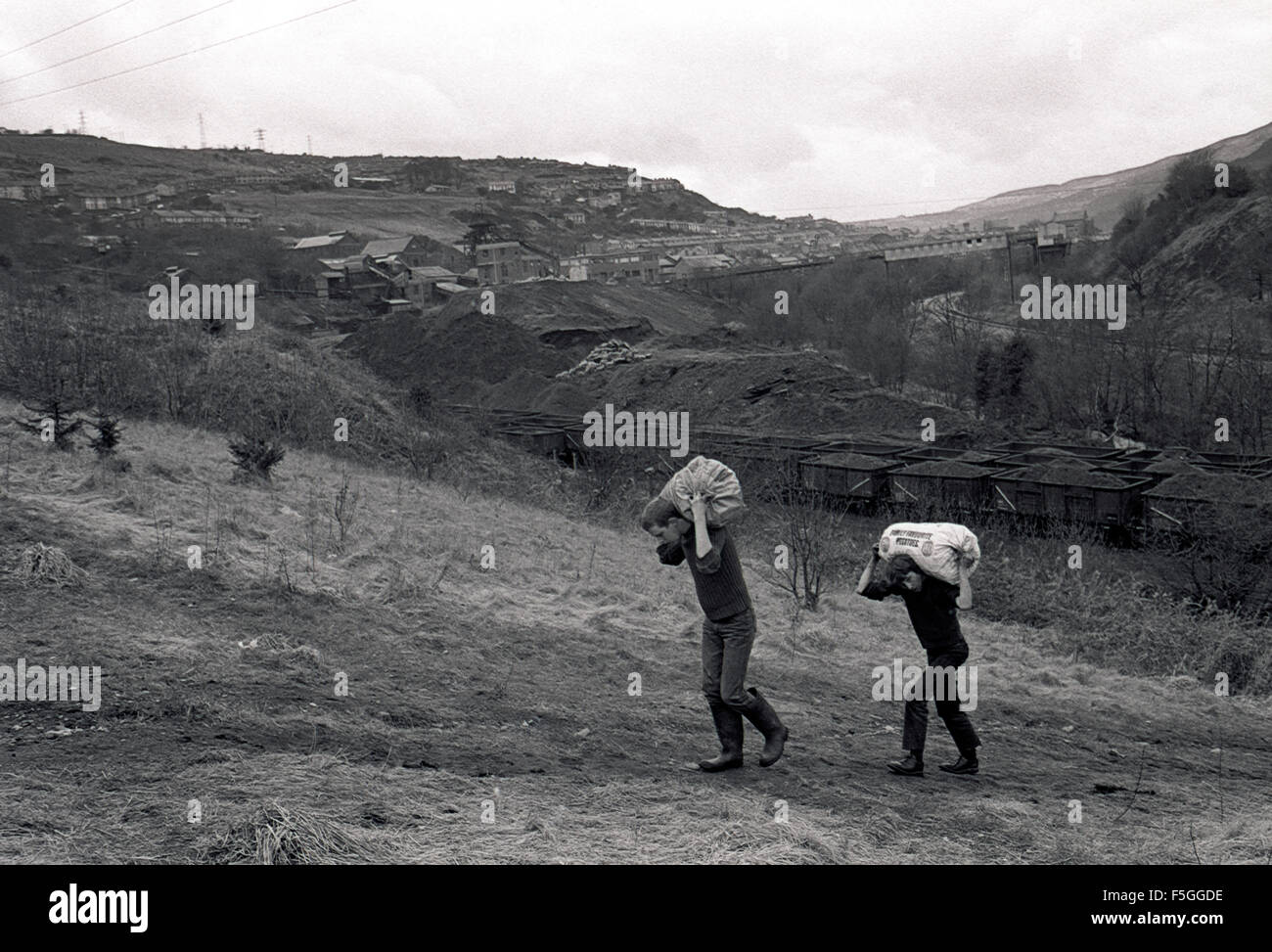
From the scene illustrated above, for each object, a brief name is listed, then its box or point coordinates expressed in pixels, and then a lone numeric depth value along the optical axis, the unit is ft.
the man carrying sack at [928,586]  19.69
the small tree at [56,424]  50.06
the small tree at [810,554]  44.21
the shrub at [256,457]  51.62
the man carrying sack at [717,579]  18.26
